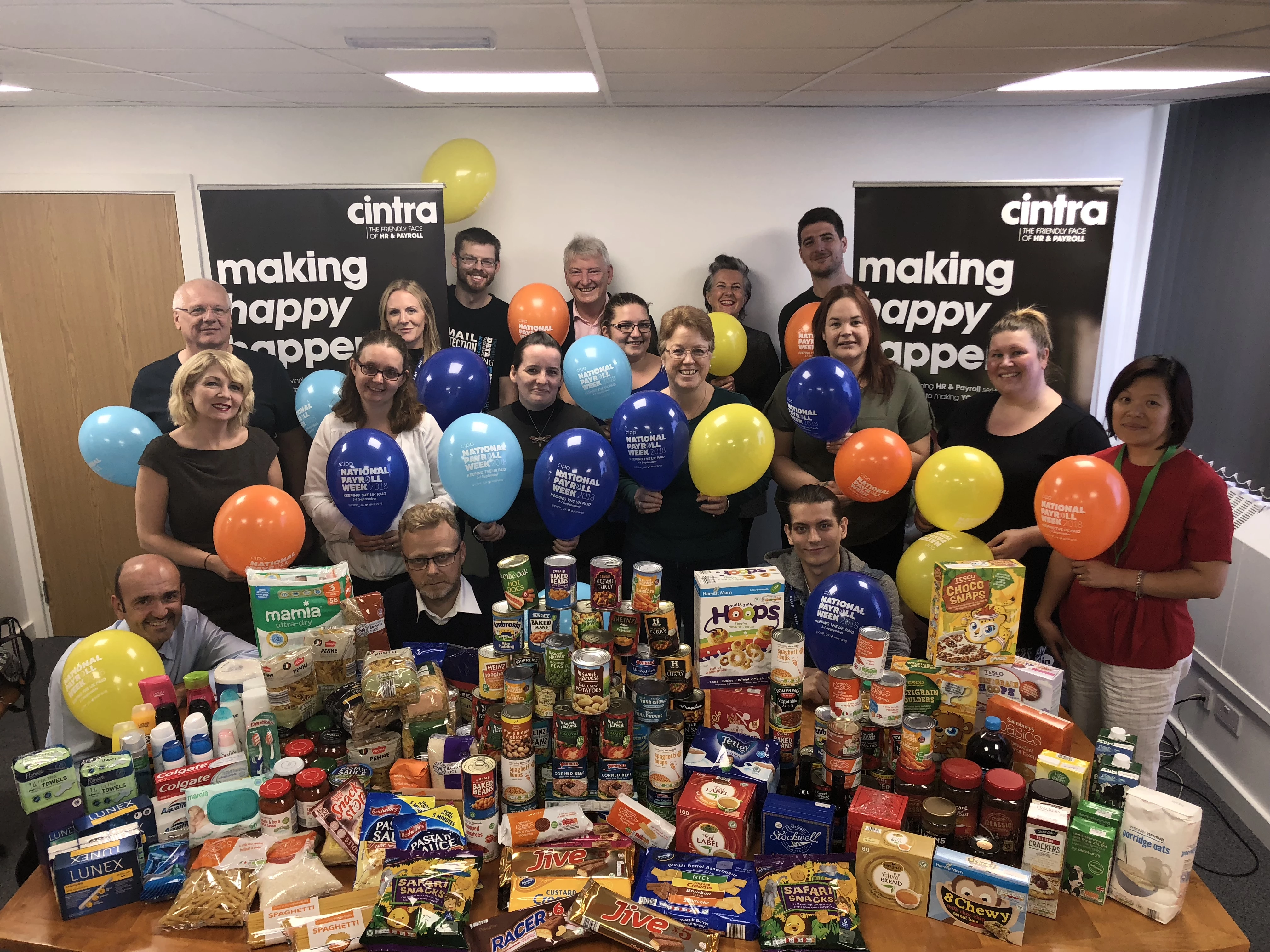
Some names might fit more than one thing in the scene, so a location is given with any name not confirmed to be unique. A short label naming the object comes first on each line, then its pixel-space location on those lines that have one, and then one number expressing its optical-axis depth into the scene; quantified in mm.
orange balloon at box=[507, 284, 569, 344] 3984
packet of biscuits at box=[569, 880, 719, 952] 1509
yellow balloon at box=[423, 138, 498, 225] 4391
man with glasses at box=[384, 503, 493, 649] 2545
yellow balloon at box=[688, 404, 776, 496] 2916
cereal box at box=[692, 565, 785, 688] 1950
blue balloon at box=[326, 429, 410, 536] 2895
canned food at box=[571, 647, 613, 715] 1734
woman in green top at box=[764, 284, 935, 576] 3189
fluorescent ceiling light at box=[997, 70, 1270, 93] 3311
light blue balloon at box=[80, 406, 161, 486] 3236
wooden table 1552
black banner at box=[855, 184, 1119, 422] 3473
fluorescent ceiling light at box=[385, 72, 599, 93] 3492
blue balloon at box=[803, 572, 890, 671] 2242
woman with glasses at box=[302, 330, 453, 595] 3082
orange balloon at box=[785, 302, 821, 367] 3891
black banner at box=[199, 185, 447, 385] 3562
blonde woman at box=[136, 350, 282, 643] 2912
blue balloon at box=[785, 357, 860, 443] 2959
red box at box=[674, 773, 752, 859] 1693
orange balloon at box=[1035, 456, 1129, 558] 2445
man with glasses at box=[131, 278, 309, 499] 3281
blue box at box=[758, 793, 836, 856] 1716
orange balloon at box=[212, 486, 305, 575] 2709
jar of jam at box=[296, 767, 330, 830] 1777
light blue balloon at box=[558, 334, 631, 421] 3359
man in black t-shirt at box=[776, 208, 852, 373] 3912
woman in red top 2434
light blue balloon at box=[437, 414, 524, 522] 2934
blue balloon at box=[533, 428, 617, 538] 2828
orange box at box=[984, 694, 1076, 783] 1794
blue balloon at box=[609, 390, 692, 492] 2891
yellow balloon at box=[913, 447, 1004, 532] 2779
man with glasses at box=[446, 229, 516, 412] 4133
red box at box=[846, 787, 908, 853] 1659
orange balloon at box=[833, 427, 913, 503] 2883
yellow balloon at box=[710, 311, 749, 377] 3951
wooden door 4438
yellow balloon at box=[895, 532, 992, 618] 2770
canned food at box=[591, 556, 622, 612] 1986
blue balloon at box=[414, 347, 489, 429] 3387
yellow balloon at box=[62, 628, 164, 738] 2064
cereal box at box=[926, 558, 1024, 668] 1951
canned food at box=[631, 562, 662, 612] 1973
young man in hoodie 2584
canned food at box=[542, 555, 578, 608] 2002
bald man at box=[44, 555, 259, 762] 2395
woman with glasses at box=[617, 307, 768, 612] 3100
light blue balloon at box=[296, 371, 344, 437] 3490
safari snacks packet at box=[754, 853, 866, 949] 1525
